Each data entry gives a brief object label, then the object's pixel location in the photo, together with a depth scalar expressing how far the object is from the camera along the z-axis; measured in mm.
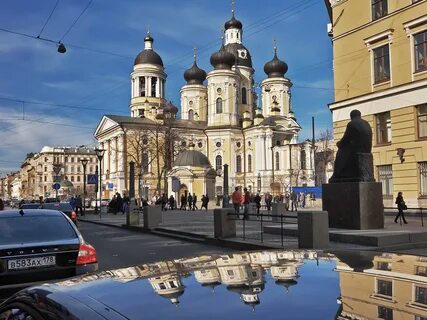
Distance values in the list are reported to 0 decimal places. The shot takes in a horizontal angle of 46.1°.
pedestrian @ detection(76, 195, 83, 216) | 43812
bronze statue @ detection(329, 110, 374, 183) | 15680
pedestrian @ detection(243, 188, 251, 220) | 29116
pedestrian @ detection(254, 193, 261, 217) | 35856
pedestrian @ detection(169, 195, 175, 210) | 53950
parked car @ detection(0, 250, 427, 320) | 2012
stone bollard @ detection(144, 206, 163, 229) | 23109
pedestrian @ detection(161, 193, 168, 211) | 52275
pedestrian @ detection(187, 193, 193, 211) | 51694
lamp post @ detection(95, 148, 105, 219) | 44038
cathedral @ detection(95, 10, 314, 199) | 92250
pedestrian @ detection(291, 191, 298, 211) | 44156
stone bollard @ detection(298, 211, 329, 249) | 12523
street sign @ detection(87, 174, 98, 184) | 38844
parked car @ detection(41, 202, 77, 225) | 20797
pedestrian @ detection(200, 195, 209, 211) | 49638
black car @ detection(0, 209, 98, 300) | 7188
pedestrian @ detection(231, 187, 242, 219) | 31333
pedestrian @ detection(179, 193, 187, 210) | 52594
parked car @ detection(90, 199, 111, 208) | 69525
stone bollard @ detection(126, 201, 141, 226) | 26062
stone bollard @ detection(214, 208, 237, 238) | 16547
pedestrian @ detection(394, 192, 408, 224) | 21359
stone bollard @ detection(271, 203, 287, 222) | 27438
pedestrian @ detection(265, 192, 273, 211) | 41747
